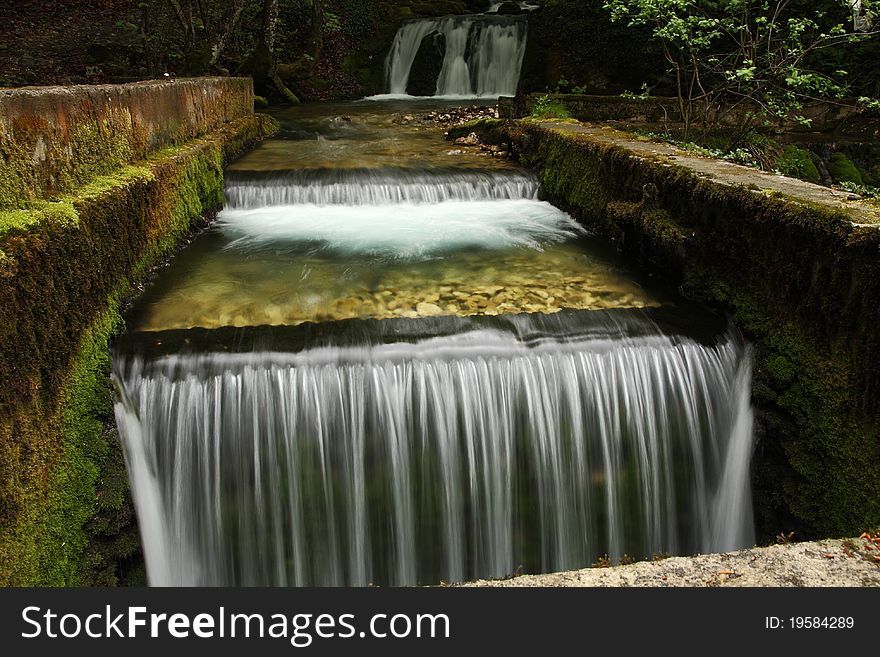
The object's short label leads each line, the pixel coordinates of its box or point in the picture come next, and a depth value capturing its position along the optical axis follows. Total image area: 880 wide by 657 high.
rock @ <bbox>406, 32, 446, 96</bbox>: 19.95
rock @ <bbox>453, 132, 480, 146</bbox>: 12.05
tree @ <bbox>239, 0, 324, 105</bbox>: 17.22
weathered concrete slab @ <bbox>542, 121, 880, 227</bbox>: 4.69
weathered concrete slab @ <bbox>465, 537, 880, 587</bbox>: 2.48
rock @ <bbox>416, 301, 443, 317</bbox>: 5.65
